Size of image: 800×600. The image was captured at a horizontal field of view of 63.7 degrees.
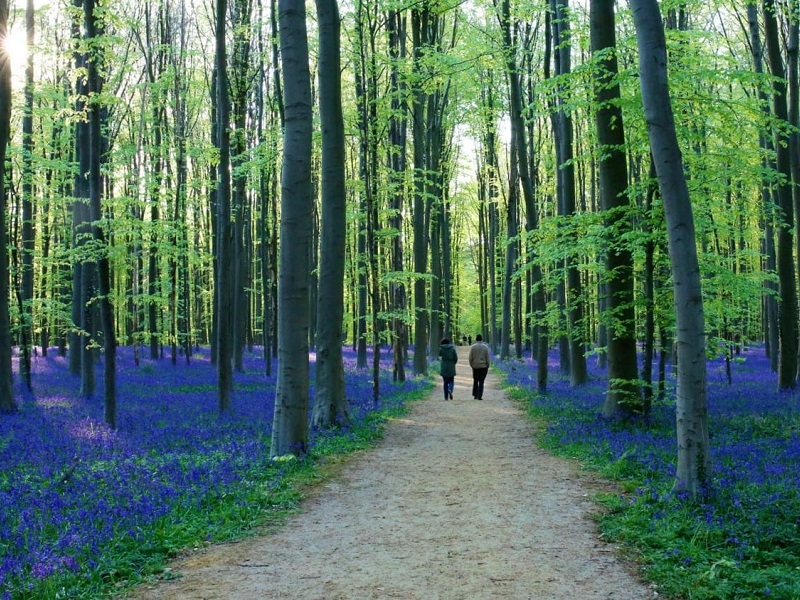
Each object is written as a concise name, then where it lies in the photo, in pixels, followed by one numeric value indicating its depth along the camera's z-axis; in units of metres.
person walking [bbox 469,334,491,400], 19.91
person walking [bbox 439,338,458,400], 19.70
